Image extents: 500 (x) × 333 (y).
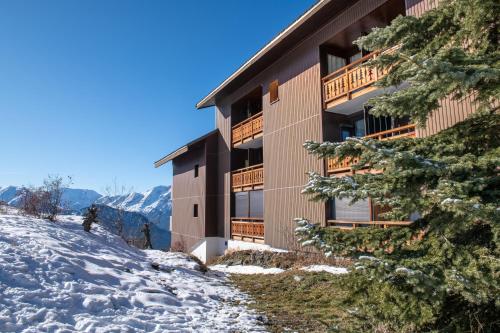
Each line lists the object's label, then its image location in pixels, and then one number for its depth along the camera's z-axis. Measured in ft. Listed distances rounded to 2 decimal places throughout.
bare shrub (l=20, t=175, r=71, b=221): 36.14
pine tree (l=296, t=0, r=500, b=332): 10.65
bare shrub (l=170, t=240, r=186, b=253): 86.01
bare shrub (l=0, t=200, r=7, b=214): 34.41
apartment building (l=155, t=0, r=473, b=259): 43.21
